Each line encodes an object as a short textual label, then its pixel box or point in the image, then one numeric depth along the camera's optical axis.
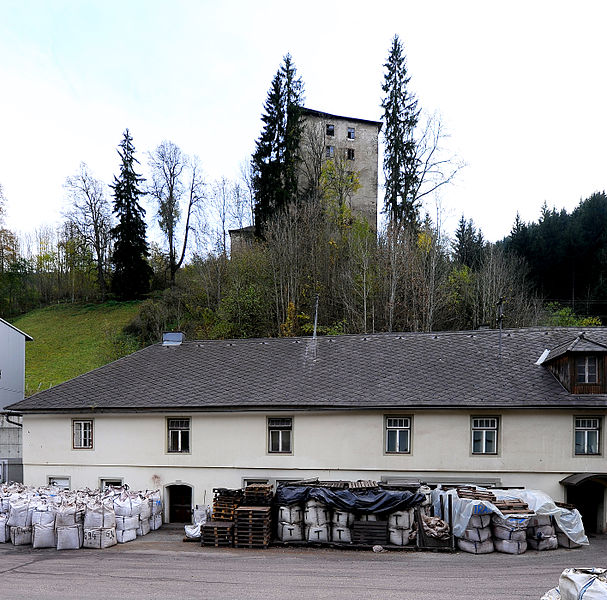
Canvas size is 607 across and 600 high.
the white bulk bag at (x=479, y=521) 16.39
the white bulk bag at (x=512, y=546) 16.23
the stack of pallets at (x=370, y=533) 16.84
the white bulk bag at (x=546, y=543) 16.48
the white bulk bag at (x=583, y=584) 7.92
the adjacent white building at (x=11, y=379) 27.14
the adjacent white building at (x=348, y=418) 19.62
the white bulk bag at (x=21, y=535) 17.55
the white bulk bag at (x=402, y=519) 16.81
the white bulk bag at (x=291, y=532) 17.42
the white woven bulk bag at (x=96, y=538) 17.14
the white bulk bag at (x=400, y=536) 16.80
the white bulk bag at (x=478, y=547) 16.38
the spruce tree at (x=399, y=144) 39.66
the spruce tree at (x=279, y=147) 41.31
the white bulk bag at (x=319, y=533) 17.22
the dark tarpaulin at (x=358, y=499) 16.77
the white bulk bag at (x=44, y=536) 17.09
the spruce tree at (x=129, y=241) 55.09
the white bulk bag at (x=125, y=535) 17.91
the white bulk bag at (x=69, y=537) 16.92
